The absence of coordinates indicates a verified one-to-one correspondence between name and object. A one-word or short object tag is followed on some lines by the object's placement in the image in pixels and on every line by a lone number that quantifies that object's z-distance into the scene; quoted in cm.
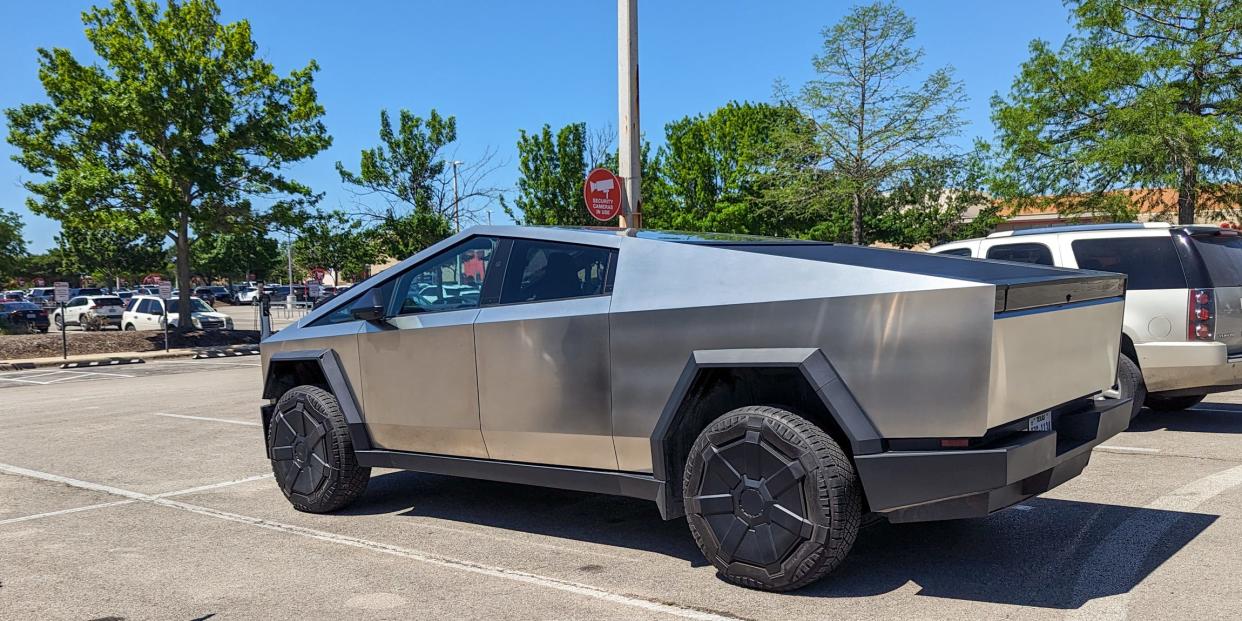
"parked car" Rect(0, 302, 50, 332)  3200
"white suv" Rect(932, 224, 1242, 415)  721
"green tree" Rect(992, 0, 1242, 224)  2167
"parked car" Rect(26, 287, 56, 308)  5426
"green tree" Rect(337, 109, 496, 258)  2972
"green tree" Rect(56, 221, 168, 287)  6956
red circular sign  1061
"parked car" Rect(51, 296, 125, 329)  3762
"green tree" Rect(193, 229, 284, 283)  7881
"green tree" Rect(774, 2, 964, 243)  2503
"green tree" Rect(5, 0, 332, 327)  2280
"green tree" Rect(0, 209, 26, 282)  4744
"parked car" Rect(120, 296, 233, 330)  2900
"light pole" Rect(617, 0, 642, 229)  1045
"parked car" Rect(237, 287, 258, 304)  7256
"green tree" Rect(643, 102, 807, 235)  3562
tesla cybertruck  338
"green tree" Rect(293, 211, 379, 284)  2717
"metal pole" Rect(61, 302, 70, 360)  2209
